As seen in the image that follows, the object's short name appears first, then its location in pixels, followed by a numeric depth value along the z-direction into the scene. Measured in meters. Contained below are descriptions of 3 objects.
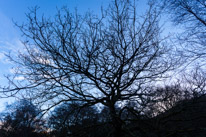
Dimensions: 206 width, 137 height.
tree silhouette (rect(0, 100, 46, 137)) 3.94
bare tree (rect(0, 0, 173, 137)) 3.83
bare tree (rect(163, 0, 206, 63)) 4.73
